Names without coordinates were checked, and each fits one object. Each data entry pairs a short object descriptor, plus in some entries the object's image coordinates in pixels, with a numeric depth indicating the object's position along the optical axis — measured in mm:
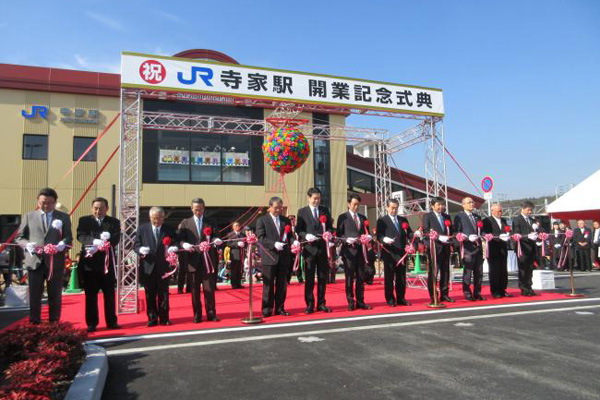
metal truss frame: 7027
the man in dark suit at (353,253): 6062
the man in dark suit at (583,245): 12922
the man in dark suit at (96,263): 5031
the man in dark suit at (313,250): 5895
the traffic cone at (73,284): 9602
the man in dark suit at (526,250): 7016
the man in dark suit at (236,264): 9523
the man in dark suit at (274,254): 5664
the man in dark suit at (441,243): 6609
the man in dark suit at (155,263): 5246
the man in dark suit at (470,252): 6703
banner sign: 7328
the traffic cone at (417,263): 12114
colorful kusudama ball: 8727
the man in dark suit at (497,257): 6930
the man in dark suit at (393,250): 6250
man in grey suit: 4598
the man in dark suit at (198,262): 5406
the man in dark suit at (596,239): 12991
